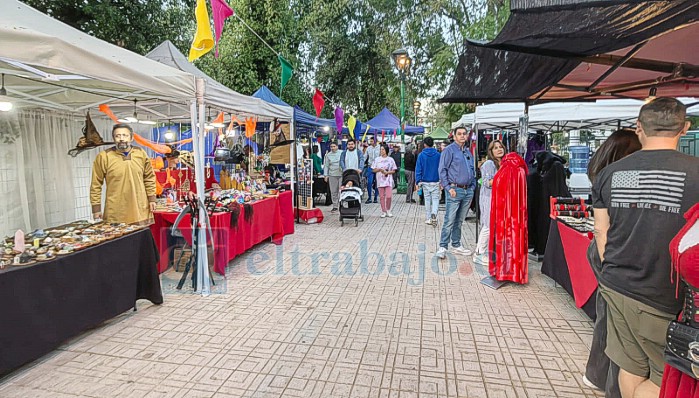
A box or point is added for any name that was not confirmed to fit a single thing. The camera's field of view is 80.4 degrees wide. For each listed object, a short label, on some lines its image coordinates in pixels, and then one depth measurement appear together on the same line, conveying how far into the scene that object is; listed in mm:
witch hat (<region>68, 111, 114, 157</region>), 4934
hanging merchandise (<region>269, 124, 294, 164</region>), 8750
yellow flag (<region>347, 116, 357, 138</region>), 11783
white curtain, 5207
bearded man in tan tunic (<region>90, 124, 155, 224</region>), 4586
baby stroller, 8953
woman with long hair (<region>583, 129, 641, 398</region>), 2508
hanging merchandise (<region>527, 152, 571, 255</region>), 5812
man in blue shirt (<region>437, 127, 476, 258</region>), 5937
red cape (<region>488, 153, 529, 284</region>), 4637
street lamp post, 12148
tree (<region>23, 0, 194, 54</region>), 11062
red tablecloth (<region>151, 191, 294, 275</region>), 5300
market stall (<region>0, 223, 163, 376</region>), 2881
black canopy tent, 2049
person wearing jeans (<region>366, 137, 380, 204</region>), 13242
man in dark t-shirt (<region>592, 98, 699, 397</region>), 1786
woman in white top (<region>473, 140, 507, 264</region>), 5409
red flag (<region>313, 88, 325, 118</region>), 9977
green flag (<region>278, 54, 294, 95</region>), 7621
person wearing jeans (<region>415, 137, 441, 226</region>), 8562
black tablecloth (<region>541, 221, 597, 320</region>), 4293
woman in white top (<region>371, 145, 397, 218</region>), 9836
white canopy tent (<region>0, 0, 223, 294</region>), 2777
